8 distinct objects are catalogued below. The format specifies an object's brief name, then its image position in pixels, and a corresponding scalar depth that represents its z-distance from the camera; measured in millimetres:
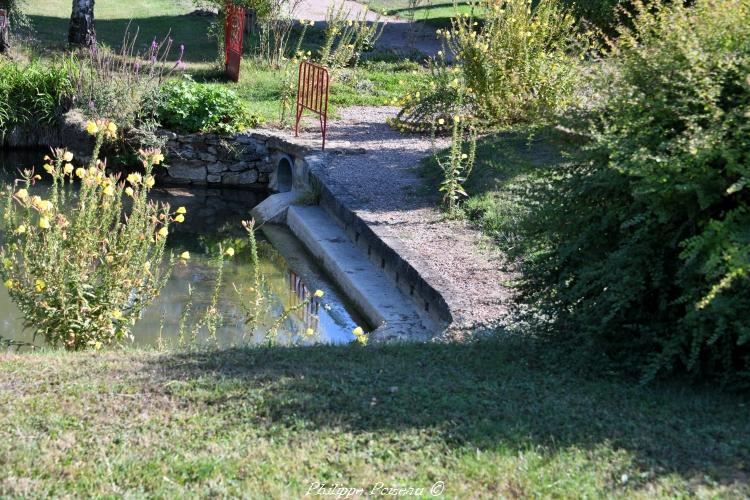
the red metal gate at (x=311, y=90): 13437
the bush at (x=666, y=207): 4945
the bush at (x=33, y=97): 14648
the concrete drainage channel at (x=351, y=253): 7969
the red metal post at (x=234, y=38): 16938
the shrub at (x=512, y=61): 12414
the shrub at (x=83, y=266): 6348
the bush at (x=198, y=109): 14055
